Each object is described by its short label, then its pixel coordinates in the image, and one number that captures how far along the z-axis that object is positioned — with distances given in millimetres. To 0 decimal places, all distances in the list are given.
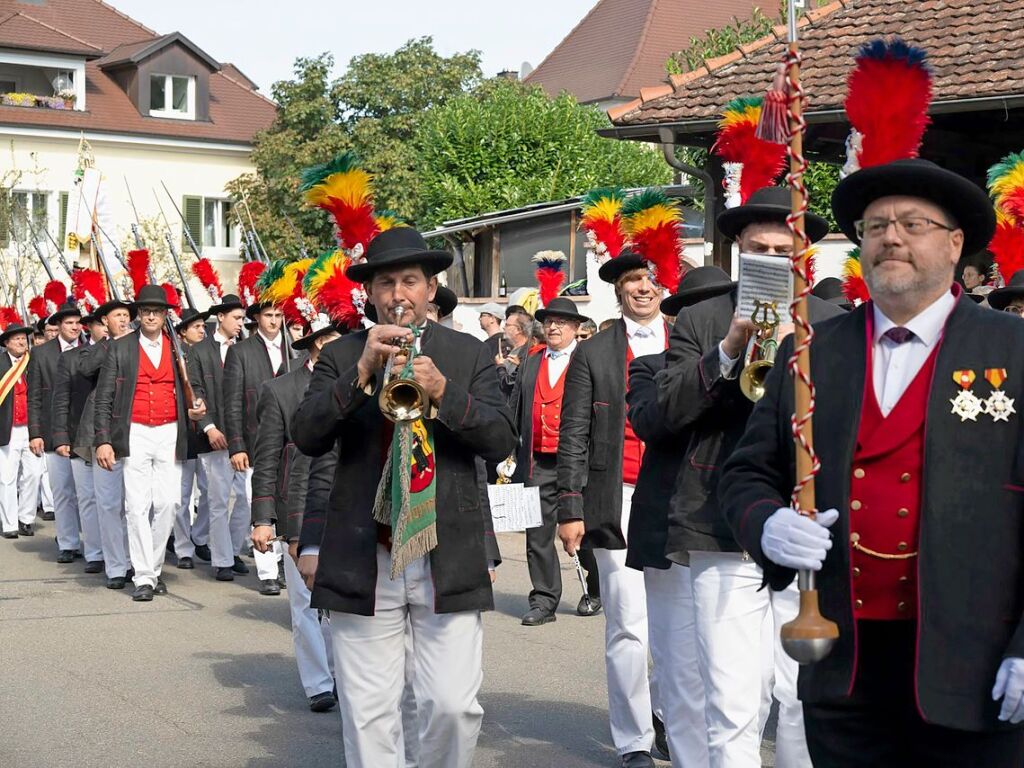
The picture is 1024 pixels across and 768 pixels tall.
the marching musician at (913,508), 3609
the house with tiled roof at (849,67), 14156
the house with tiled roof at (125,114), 50156
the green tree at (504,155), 40594
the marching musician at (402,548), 5473
